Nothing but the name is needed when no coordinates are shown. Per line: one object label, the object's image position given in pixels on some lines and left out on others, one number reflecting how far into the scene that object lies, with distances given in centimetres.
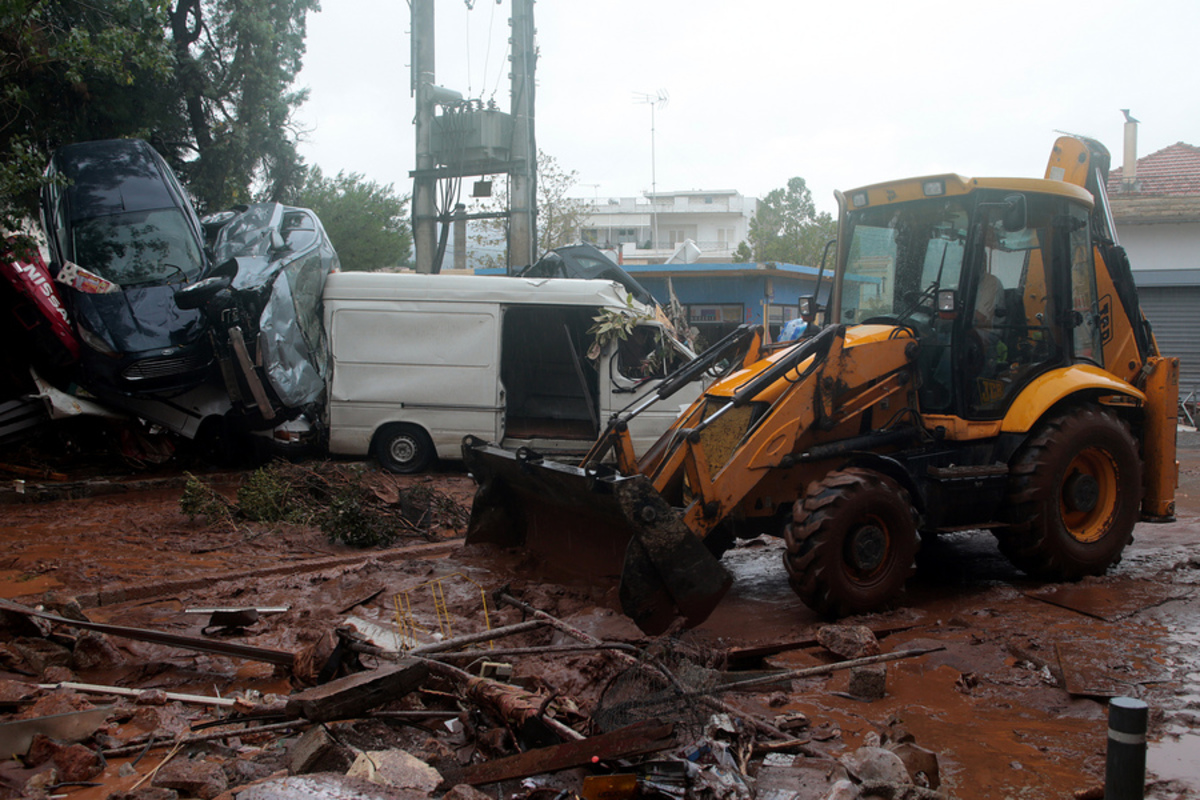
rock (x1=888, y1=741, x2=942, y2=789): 341
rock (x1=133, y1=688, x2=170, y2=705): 420
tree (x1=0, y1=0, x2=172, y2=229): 876
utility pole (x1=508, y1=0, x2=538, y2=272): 1625
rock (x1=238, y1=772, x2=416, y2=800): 312
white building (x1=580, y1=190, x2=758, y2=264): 6875
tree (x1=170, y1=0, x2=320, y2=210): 1466
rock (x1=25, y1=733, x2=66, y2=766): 358
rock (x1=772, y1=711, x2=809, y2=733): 400
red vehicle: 987
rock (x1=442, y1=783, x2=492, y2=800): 310
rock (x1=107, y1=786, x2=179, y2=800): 314
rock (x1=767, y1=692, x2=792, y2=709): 438
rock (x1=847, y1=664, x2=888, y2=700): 439
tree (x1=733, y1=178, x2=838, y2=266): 4528
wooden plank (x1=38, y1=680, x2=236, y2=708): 421
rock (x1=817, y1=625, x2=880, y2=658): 488
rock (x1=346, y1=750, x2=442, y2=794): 327
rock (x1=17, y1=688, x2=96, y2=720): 394
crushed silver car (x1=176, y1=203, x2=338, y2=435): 1017
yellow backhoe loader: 546
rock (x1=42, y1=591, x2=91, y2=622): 516
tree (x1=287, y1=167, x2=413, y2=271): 2978
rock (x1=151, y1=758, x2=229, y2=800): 325
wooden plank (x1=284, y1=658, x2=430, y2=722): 374
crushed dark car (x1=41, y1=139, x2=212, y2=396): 999
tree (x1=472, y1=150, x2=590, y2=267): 3172
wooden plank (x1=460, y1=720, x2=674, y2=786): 339
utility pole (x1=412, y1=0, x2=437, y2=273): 1661
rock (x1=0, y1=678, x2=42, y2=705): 404
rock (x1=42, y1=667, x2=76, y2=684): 450
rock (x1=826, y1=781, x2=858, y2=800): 308
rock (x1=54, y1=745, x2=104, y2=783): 348
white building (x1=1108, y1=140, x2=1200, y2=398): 1977
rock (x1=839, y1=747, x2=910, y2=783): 327
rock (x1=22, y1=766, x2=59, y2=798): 332
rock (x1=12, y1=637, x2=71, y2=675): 462
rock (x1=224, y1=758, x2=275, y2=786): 338
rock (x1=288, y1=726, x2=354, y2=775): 334
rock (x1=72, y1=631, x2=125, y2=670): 476
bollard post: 256
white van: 1105
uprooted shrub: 782
